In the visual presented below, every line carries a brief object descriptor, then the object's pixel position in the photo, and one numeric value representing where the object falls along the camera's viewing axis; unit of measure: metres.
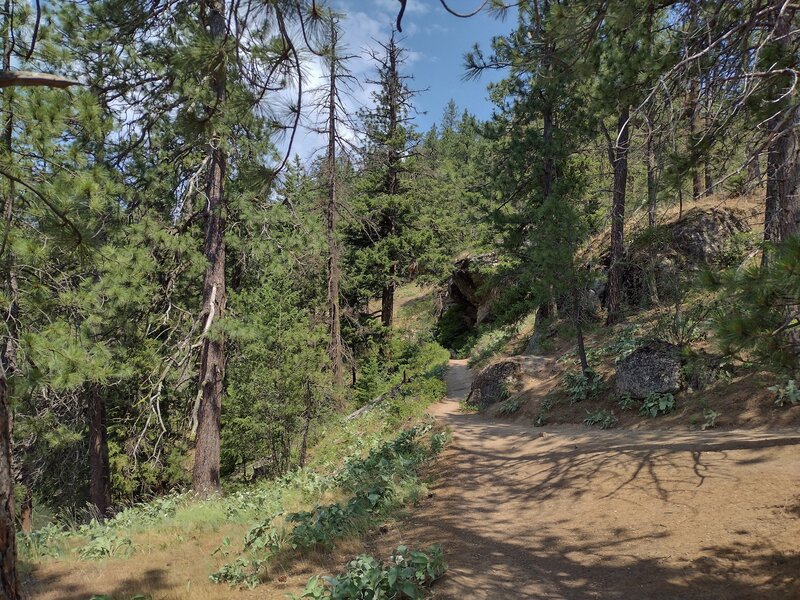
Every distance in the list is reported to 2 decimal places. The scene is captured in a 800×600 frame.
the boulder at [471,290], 25.50
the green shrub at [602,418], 8.88
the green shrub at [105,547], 5.67
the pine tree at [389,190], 19.34
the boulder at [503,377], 13.08
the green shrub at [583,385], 10.20
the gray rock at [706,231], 13.88
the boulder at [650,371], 8.77
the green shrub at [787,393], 7.00
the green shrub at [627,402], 9.00
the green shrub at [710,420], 7.43
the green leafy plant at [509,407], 11.73
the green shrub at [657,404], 8.39
